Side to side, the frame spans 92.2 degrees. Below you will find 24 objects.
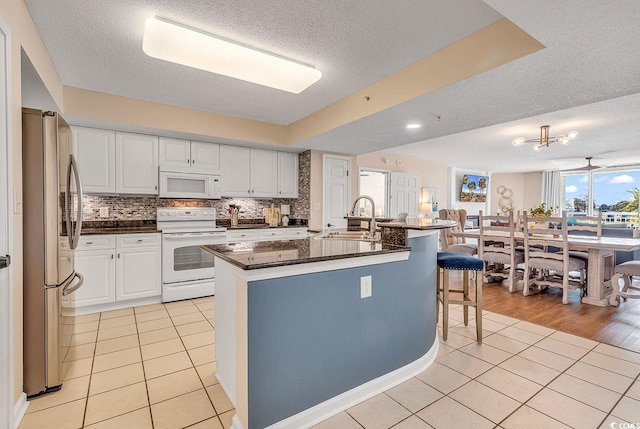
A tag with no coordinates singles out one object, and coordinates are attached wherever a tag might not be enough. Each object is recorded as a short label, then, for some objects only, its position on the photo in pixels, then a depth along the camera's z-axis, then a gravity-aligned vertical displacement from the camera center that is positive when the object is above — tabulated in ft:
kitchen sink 8.43 -0.71
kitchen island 4.99 -2.14
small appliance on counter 16.69 -0.02
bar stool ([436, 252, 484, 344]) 8.58 -1.82
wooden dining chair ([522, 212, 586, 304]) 12.69 -2.09
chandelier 14.75 +3.61
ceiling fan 22.67 +3.25
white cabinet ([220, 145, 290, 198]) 14.71 +1.95
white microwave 13.08 +1.18
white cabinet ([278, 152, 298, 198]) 16.30 +1.98
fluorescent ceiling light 6.93 +3.91
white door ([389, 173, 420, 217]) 22.20 +1.36
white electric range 12.42 -1.61
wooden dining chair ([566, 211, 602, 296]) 13.41 -1.89
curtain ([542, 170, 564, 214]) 30.27 +1.98
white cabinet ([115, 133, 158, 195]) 12.32 +1.98
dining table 12.10 -2.13
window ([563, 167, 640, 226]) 26.37 +1.64
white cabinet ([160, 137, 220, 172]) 13.19 +2.56
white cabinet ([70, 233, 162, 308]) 11.00 -2.07
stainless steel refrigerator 6.04 -0.70
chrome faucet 8.39 -0.37
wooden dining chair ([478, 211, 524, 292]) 14.29 -1.93
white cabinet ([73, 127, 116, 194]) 11.60 +2.08
